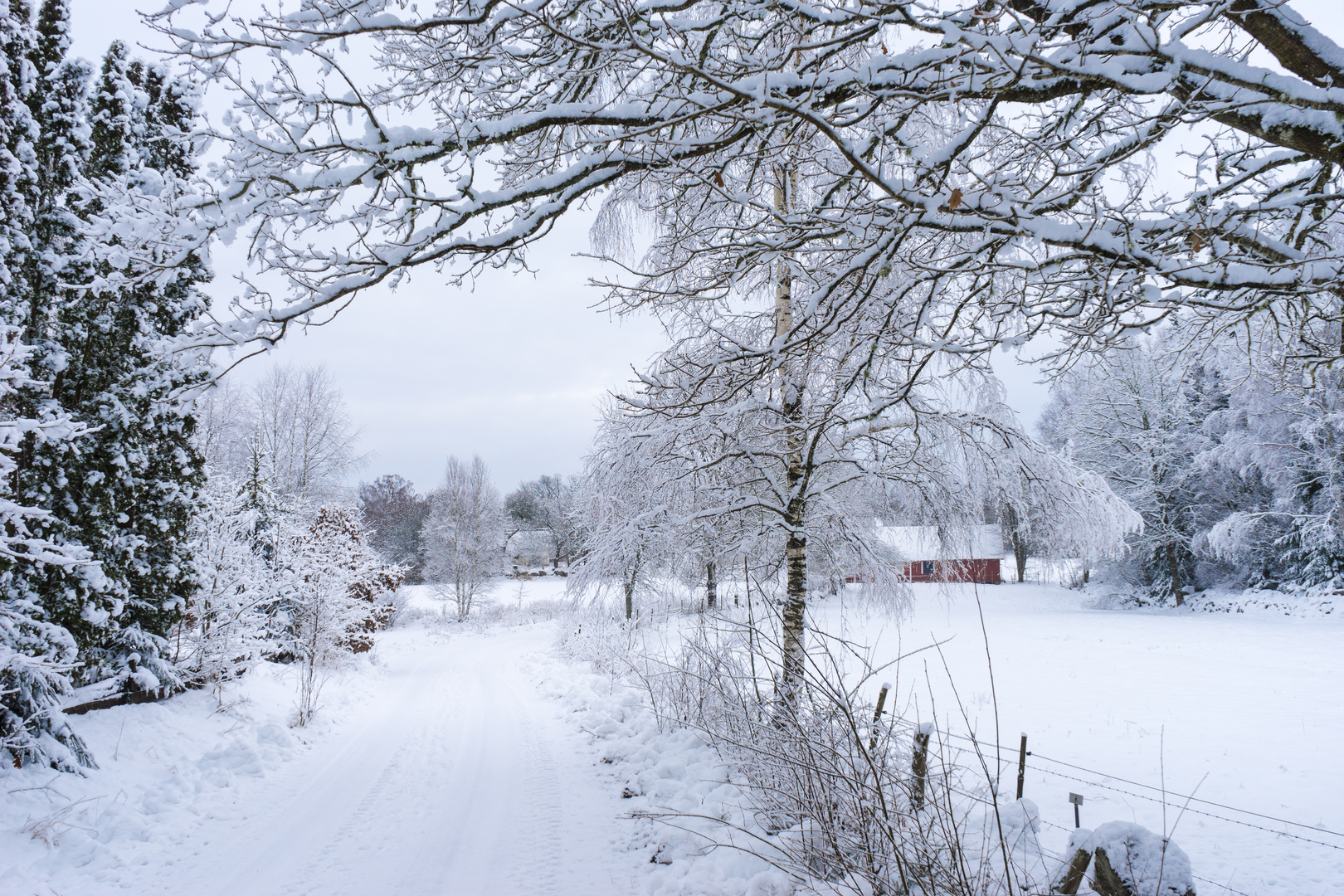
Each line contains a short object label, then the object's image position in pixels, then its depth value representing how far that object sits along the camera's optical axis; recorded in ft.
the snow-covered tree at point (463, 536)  92.89
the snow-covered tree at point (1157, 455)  74.43
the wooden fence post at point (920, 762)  9.18
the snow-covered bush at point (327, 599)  39.81
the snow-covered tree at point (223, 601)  27.81
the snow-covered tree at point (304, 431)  74.95
